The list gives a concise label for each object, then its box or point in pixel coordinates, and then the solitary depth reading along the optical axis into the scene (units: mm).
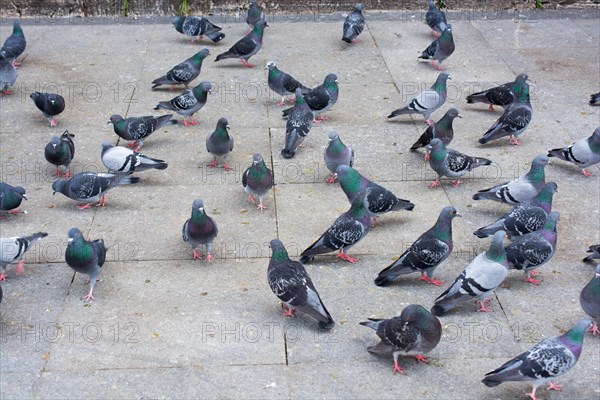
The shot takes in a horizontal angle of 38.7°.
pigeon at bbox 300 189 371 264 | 7648
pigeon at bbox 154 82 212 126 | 10508
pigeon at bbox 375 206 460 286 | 7289
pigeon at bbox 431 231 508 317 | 6926
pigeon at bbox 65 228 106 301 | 7191
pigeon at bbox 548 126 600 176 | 9352
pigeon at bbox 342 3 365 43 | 13125
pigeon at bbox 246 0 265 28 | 13672
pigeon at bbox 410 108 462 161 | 9633
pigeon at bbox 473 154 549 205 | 8523
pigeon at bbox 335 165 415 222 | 8320
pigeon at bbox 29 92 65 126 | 10350
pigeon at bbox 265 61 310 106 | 10984
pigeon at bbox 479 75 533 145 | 10031
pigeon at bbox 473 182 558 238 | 7855
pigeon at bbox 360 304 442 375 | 6297
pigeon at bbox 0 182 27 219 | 8383
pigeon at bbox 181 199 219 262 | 7609
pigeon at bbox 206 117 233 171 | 9359
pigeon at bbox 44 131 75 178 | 9164
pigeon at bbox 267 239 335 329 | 6805
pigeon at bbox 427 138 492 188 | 9062
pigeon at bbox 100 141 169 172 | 9141
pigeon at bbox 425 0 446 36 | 13398
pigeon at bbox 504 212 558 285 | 7363
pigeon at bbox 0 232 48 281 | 7449
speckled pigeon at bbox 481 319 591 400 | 6008
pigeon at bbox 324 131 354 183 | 9094
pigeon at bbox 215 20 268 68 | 12367
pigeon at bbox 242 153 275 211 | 8570
